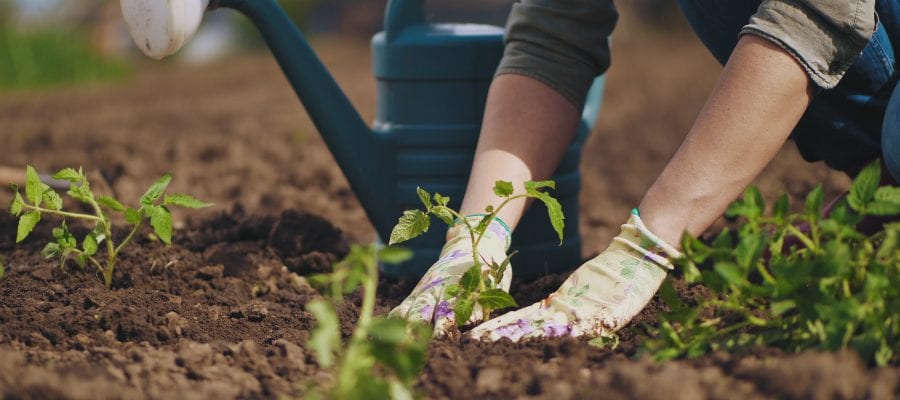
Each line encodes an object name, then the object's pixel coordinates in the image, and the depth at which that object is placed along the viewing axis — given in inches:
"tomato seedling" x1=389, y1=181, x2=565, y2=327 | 94.1
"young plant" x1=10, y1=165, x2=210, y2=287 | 98.1
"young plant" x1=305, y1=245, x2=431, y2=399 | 83.3
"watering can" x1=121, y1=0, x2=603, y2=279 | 108.6
